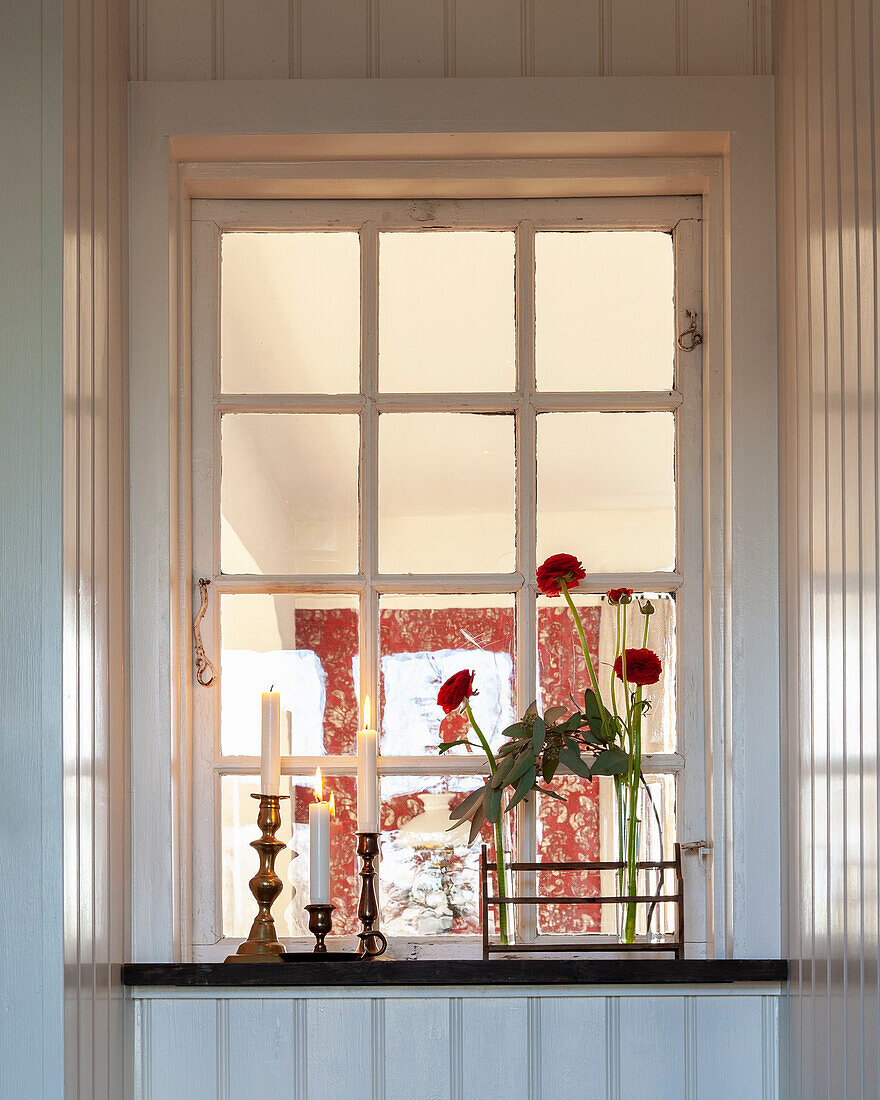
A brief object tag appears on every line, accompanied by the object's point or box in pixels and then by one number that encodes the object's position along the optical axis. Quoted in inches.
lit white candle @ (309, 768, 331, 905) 78.4
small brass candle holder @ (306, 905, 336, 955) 78.9
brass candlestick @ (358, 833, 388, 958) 79.1
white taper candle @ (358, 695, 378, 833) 80.0
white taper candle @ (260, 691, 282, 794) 80.5
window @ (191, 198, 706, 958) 85.0
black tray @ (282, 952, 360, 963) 77.1
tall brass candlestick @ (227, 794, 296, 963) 78.2
